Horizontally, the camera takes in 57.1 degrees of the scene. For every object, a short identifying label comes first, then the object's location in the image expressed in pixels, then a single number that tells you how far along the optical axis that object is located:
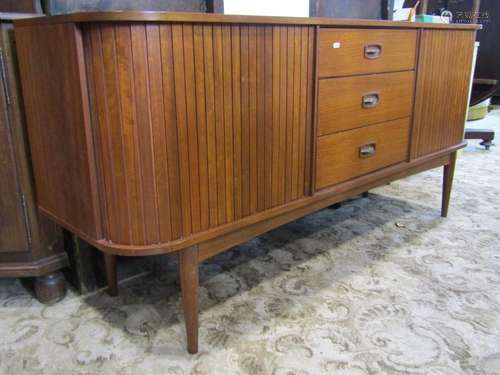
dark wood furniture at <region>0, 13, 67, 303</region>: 1.21
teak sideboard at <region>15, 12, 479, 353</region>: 0.93
